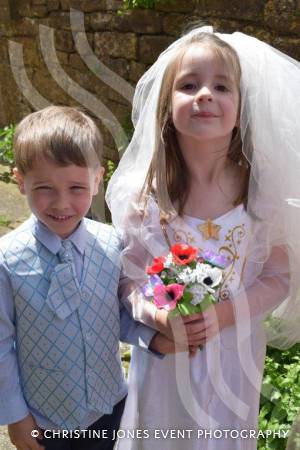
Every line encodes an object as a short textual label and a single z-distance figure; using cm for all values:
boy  154
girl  165
